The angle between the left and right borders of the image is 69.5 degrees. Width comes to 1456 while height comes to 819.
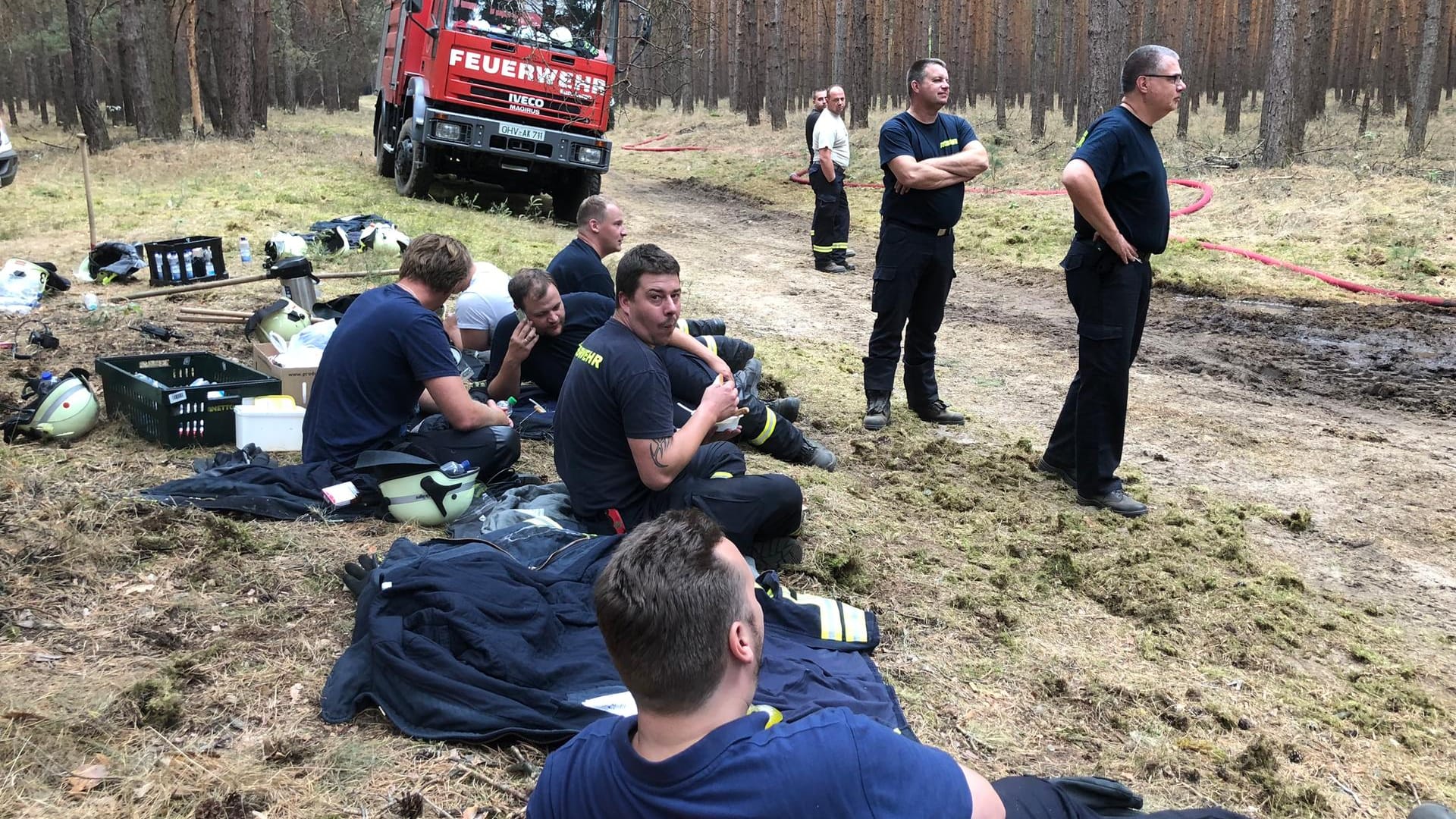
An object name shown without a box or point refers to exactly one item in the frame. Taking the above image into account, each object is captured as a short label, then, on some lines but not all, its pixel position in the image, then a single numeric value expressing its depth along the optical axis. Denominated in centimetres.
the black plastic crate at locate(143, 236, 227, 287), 826
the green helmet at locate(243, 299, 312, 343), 656
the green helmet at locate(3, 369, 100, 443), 518
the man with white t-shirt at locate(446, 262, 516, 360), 642
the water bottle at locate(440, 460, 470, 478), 449
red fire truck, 1268
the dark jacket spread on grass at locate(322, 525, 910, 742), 297
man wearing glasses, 468
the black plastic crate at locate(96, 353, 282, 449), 516
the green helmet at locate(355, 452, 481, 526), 446
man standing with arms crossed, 577
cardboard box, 568
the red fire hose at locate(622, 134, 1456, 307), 926
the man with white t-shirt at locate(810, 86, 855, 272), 1121
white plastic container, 523
